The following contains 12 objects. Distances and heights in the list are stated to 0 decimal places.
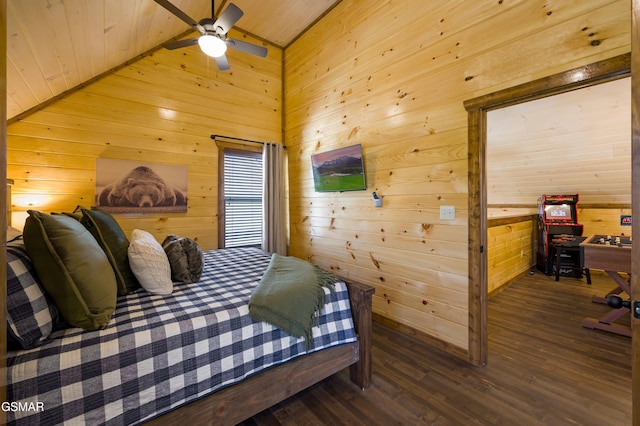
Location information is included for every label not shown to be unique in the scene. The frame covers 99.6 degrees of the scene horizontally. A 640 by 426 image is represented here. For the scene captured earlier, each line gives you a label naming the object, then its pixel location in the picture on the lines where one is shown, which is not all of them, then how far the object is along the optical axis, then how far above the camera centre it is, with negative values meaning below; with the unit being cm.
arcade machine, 419 -42
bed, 100 -67
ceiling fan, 191 +140
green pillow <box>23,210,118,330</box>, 115 -25
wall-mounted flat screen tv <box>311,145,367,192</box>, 291 +48
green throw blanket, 146 -49
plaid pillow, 101 -35
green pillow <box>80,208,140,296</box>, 157 -20
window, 366 +20
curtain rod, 351 +100
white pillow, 159 -32
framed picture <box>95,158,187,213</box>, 284 +30
